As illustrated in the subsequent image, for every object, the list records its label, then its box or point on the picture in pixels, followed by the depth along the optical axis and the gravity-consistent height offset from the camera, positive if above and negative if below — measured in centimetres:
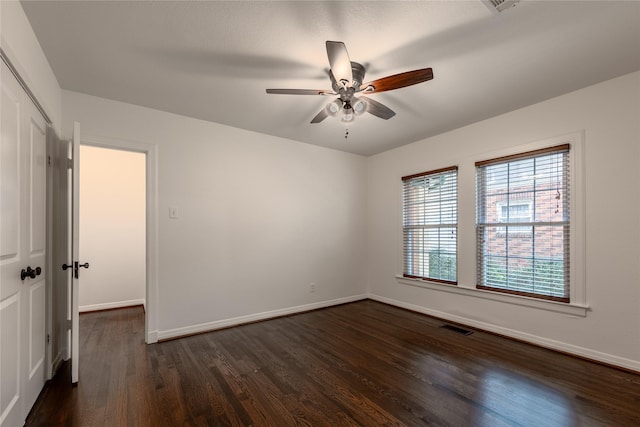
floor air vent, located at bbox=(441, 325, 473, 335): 335 -137
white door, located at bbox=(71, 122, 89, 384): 218 -27
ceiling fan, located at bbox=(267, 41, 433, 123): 185 +95
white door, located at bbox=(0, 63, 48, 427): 153 -24
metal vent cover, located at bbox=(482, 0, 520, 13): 165 +121
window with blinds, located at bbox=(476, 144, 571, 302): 289 -10
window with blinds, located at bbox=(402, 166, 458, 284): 385 -15
